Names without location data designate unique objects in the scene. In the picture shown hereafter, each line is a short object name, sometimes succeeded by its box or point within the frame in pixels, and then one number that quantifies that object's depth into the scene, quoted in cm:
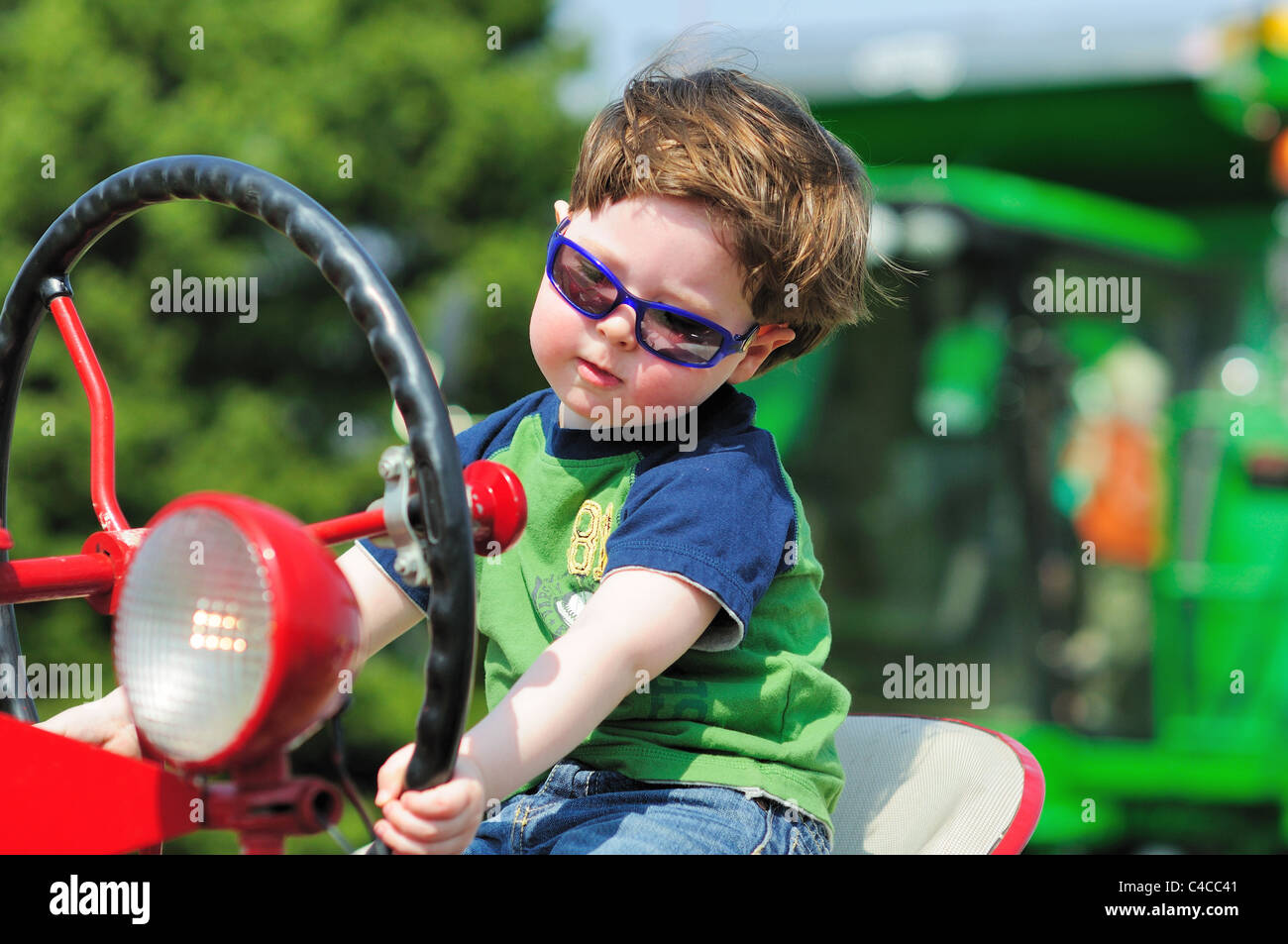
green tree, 503
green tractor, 450
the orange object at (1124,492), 458
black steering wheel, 77
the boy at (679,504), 118
